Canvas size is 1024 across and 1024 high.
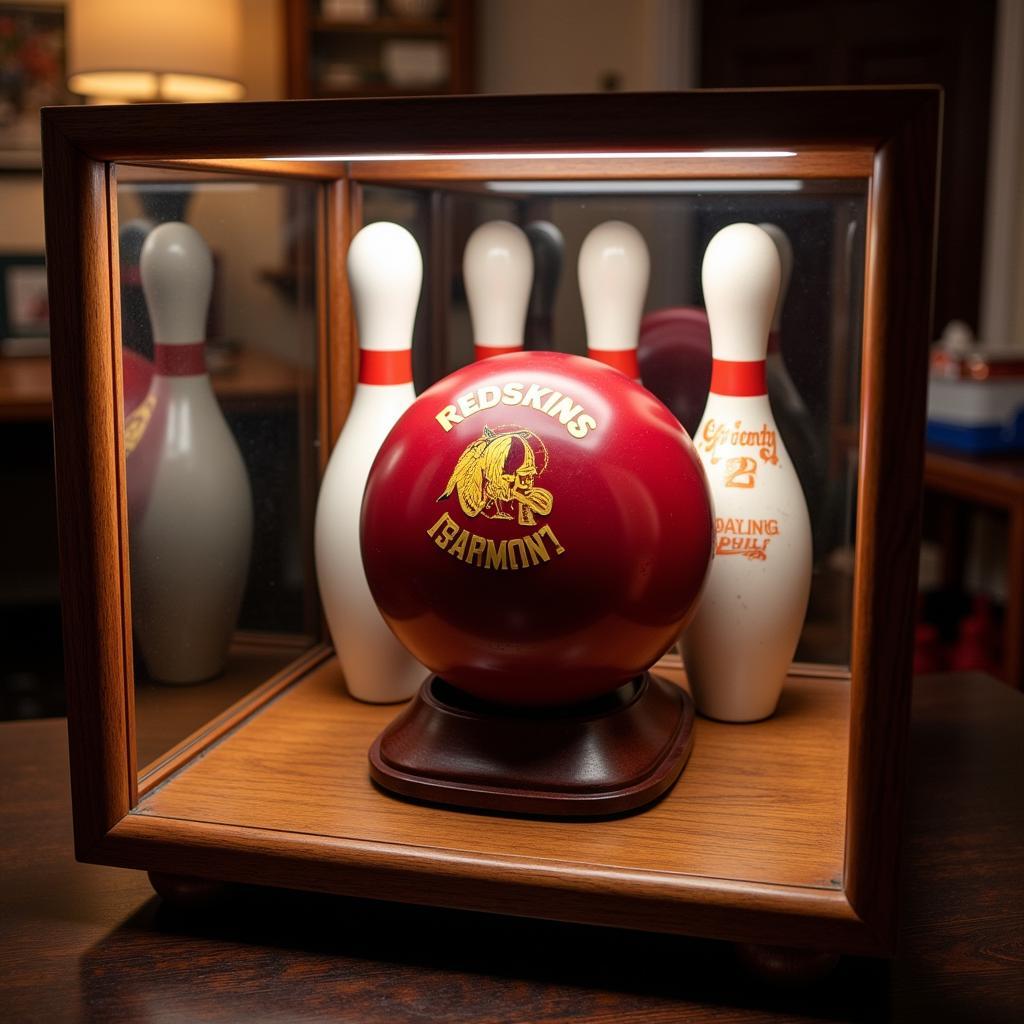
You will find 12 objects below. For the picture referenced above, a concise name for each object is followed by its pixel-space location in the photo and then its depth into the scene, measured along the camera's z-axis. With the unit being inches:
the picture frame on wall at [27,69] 140.7
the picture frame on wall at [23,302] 142.1
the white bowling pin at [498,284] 33.7
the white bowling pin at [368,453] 31.9
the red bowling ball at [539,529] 25.5
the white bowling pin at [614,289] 32.7
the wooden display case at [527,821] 21.2
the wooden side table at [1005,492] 77.0
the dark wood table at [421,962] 23.6
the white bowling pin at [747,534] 31.7
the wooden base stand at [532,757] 26.9
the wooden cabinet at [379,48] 141.8
